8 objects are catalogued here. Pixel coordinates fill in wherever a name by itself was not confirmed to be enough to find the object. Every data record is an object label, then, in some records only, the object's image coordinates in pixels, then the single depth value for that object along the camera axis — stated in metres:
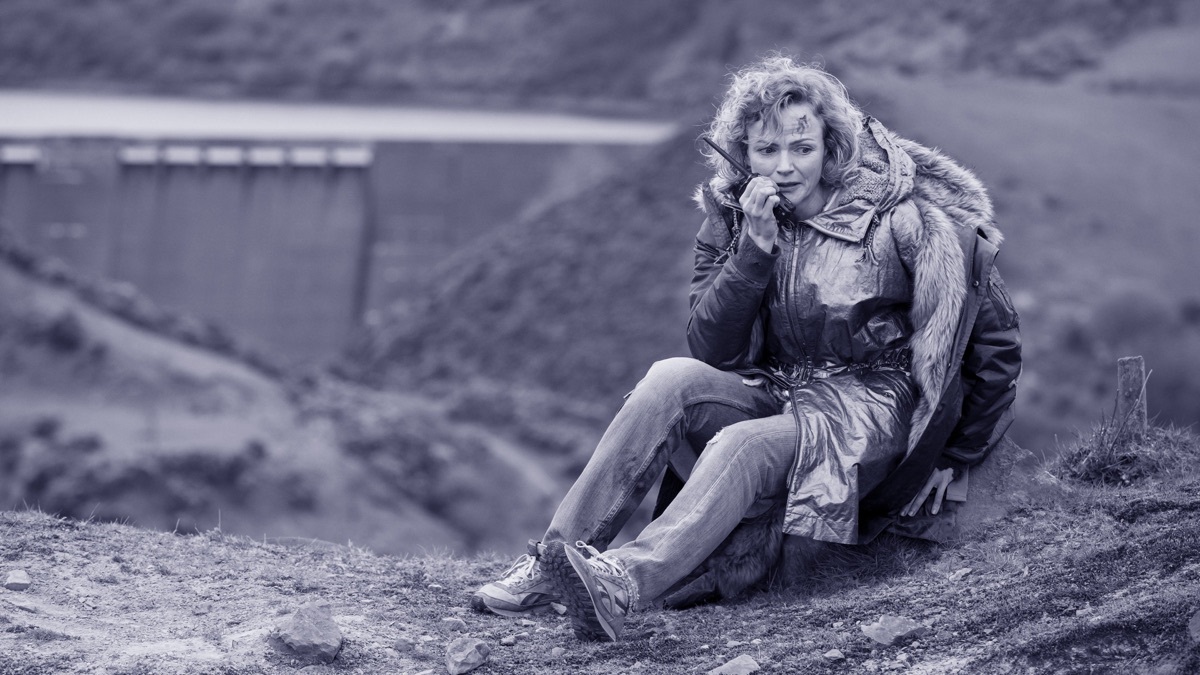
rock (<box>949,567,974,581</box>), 8.57
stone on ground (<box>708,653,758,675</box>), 7.46
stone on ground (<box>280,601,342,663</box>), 7.58
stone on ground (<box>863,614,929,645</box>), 7.65
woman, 8.29
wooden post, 10.26
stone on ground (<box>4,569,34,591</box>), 8.38
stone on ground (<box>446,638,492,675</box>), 7.57
